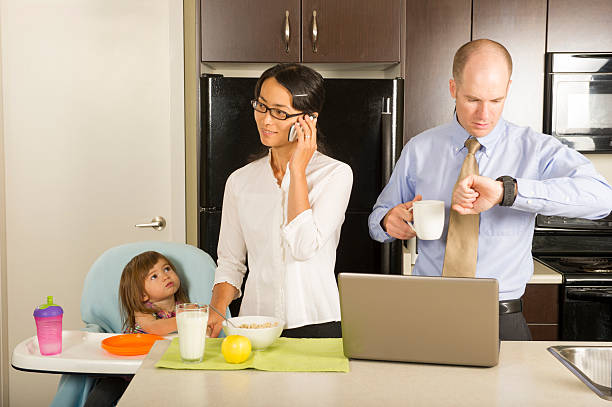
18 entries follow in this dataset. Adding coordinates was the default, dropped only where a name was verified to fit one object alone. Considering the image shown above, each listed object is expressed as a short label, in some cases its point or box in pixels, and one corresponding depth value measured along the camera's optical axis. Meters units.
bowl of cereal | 1.47
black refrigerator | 2.55
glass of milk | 1.39
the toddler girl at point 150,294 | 2.29
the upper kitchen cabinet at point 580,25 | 2.88
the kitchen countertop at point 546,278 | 2.65
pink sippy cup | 1.80
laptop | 1.31
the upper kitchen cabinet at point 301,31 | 2.71
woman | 2.11
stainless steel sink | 1.42
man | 1.84
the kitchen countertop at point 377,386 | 1.20
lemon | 1.39
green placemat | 1.37
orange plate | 1.82
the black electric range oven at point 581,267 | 2.65
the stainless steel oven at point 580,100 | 2.87
